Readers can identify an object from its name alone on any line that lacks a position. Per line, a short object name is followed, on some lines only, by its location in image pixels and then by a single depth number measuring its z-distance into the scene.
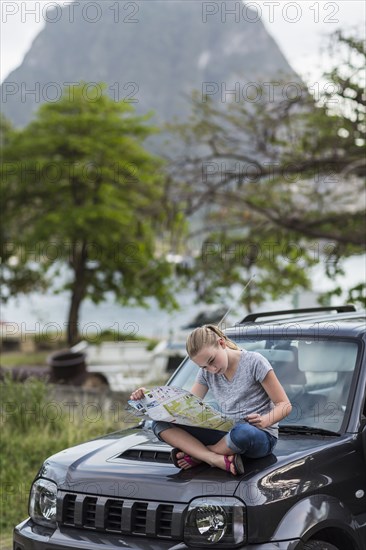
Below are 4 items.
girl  4.75
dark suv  4.57
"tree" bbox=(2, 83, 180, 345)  35.78
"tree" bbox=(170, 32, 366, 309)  14.97
